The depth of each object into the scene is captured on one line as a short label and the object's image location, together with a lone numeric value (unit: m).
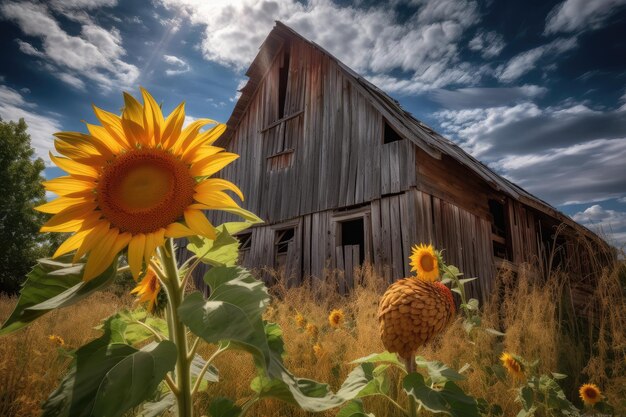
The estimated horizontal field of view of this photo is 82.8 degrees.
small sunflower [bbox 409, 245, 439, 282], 2.27
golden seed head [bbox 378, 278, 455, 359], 0.93
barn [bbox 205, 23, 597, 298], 7.31
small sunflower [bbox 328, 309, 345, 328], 3.61
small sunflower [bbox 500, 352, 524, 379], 2.07
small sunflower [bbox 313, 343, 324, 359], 3.01
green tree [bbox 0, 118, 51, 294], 20.17
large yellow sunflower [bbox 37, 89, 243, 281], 0.86
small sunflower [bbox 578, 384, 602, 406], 2.17
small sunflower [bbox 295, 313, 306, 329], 3.90
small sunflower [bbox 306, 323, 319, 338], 3.45
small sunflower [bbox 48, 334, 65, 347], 3.22
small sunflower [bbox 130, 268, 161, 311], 1.24
